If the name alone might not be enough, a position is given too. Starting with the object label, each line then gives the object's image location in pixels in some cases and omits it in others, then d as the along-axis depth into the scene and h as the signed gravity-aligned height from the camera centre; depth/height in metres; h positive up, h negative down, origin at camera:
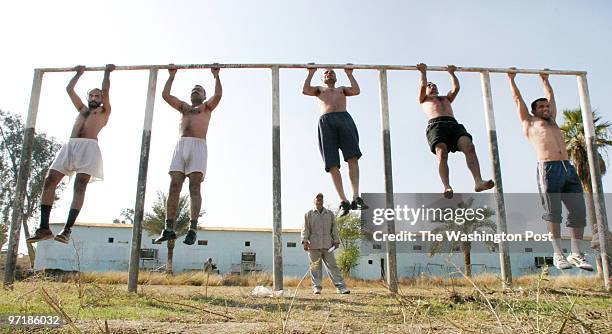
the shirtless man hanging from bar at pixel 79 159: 7.00 +1.56
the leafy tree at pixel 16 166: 23.08 +4.87
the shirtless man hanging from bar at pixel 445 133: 6.93 +1.93
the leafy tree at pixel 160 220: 26.62 +2.44
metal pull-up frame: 7.08 +1.60
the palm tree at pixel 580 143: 18.09 +4.50
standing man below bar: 7.27 +0.32
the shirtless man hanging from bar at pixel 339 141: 7.23 +1.85
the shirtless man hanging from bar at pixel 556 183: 6.80 +1.10
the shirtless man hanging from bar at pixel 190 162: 6.98 +1.48
